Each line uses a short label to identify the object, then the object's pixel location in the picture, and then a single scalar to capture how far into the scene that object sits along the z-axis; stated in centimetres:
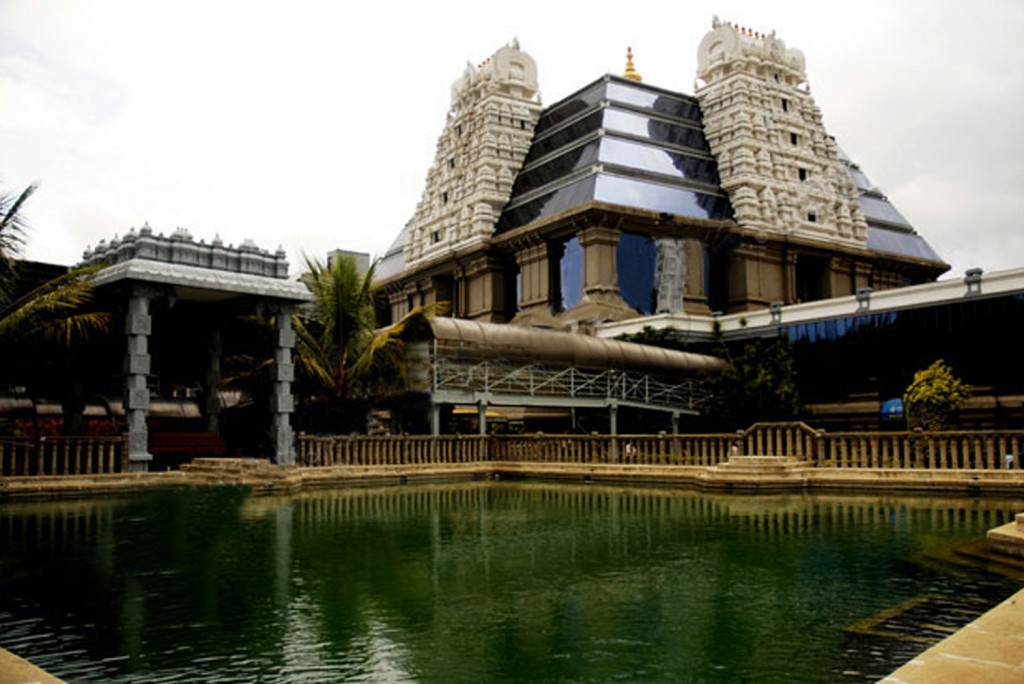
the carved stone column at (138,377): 2231
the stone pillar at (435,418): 2719
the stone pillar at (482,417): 2820
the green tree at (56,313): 2131
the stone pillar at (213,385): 2795
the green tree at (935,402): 2855
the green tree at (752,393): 2983
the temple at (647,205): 4725
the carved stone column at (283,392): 2464
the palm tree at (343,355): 2758
